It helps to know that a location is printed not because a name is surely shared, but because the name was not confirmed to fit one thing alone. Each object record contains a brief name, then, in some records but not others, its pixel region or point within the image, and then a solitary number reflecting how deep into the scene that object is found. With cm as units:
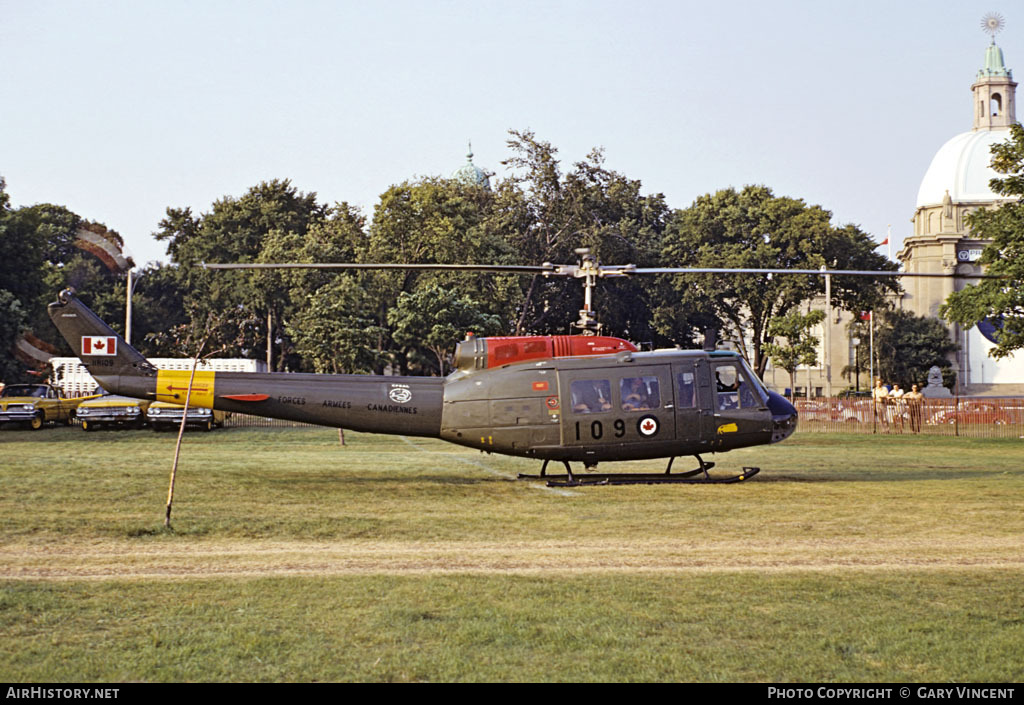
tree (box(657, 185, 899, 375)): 7181
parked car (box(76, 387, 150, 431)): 3659
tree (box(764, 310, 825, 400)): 6103
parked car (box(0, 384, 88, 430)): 3744
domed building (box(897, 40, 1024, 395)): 9738
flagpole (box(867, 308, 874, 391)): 8473
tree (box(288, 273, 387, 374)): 5862
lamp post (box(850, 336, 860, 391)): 8551
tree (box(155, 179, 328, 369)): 7094
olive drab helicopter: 1884
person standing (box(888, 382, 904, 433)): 4147
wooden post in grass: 1420
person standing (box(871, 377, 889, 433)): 4247
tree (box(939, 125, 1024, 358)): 3662
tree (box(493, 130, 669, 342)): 7031
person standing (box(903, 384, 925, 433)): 4162
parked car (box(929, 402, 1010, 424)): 4166
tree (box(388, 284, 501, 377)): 5791
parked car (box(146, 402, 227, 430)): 3625
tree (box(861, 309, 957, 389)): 8962
